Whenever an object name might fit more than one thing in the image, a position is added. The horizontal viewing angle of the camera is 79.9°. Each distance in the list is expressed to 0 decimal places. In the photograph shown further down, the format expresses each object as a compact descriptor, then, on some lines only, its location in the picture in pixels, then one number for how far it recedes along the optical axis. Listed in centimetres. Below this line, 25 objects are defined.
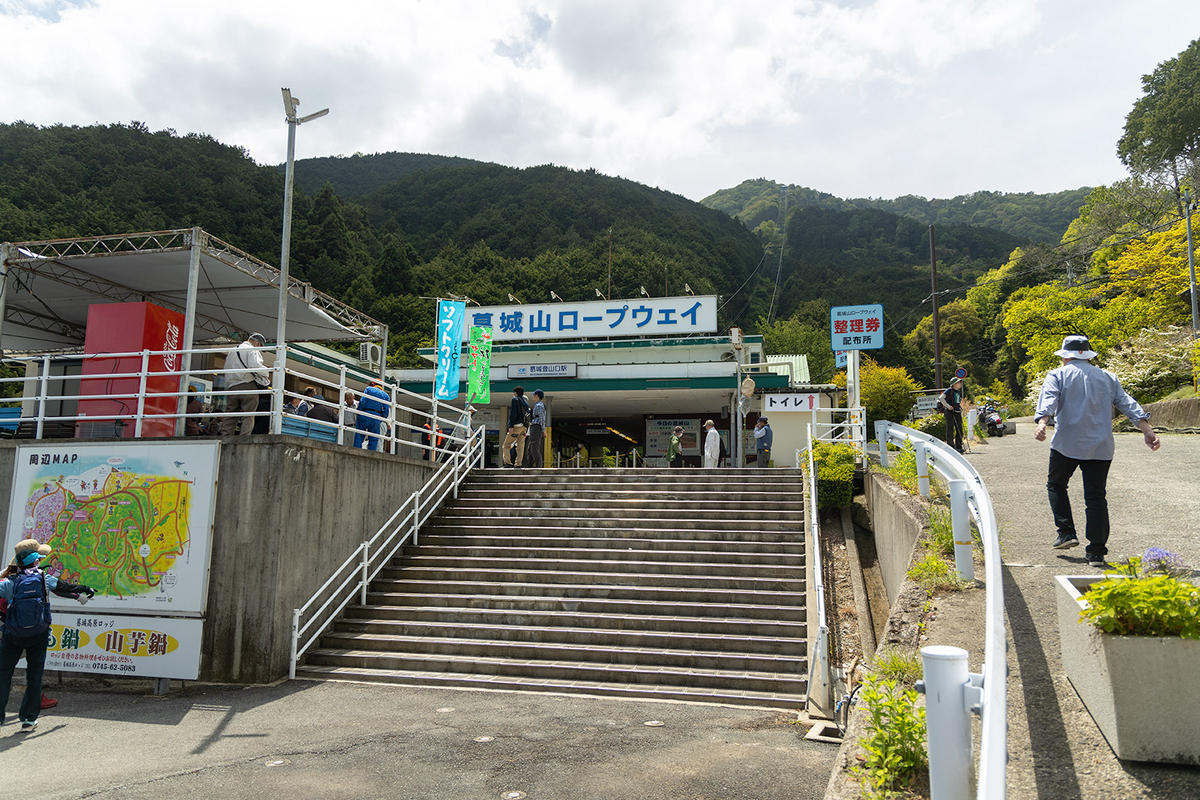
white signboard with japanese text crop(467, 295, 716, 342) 2502
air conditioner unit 1894
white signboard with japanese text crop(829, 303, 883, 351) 1659
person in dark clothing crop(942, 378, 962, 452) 1511
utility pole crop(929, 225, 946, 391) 2720
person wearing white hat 539
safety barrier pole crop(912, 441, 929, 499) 851
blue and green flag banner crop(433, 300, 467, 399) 1723
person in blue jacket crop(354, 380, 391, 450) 1180
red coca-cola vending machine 1064
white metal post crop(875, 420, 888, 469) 1298
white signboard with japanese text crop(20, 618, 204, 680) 817
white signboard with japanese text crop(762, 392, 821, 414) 2270
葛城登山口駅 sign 2267
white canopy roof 1212
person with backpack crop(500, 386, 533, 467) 1563
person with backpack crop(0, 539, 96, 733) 655
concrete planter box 284
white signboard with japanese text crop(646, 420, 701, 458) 2694
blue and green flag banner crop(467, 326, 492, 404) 1817
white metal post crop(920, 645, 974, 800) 254
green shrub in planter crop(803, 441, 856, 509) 1262
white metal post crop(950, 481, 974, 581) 548
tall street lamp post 1024
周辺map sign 839
